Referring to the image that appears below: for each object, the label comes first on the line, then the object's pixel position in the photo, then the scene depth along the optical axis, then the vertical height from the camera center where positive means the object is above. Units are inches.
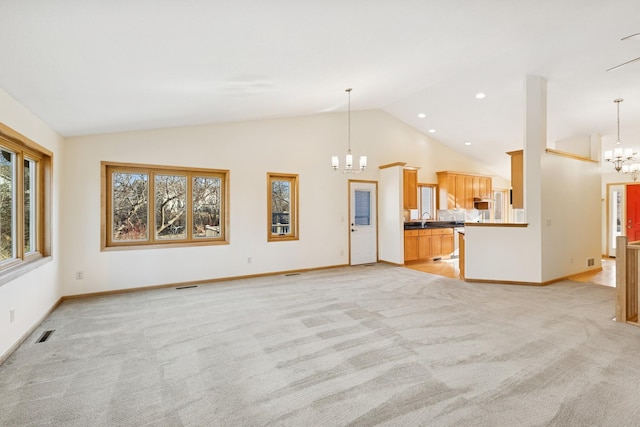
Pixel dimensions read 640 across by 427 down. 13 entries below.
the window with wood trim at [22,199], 121.0 +6.7
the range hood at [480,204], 360.2 +7.5
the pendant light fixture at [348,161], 213.0 +34.3
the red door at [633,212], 309.7 -2.6
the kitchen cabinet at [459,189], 337.1 +23.8
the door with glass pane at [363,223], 284.4 -10.6
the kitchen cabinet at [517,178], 227.5 +23.8
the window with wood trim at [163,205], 195.6 +5.2
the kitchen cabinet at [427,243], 290.9 -31.7
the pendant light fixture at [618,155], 208.4 +36.8
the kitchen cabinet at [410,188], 292.9 +21.7
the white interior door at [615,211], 318.7 -1.6
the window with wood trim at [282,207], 246.1 +4.1
